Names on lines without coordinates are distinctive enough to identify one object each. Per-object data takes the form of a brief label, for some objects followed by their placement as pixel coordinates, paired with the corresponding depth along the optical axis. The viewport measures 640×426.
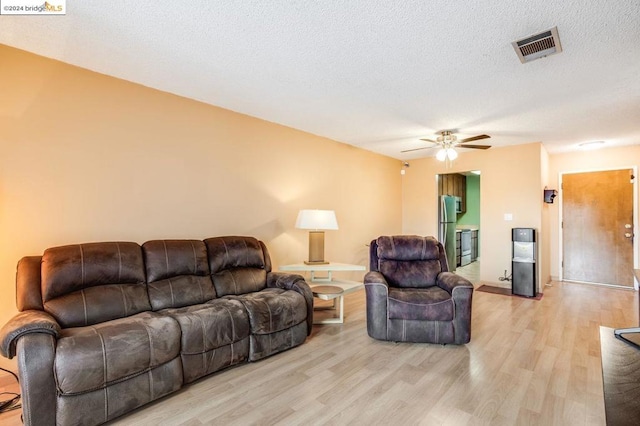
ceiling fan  4.16
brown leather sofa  1.65
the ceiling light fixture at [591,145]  4.83
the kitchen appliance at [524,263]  4.63
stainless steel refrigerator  6.09
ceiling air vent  2.03
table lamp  3.67
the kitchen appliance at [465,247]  7.17
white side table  3.44
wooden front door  5.11
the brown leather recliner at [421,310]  2.88
